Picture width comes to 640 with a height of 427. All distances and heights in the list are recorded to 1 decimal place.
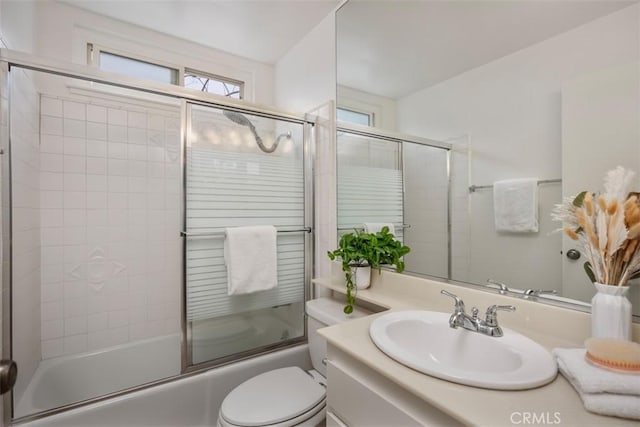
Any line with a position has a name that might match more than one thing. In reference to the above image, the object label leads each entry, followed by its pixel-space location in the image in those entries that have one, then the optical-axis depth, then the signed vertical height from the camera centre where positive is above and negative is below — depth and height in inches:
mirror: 33.3 +15.1
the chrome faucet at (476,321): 34.9 -13.1
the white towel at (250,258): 65.4 -10.3
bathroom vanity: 22.1 -14.8
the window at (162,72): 78.2 +41.2
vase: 27.9 -9.4
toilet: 43.2 -29.5
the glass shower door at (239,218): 63.5 -1.0
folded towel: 21.0 -13.0
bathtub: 51.5 -35.8
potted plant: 55.1 -7.6
